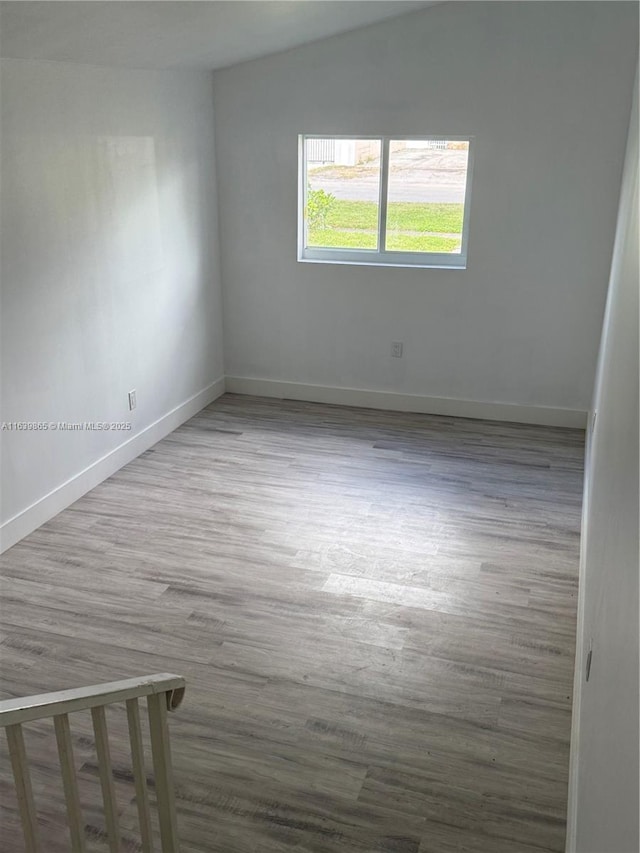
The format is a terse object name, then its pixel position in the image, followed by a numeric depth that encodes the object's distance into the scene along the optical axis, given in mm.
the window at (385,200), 4816
